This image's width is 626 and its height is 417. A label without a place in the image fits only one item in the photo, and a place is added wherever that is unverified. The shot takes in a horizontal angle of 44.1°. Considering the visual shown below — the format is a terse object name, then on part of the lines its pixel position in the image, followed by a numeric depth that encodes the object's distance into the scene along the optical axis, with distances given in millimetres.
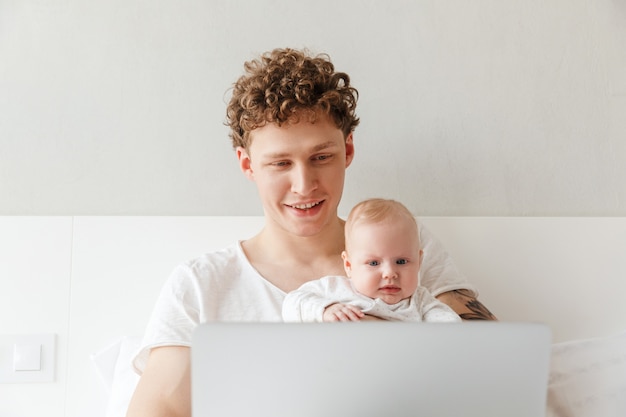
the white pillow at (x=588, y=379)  1739
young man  1726
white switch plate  1951
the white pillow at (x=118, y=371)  1778
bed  1937
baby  1514
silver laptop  925
